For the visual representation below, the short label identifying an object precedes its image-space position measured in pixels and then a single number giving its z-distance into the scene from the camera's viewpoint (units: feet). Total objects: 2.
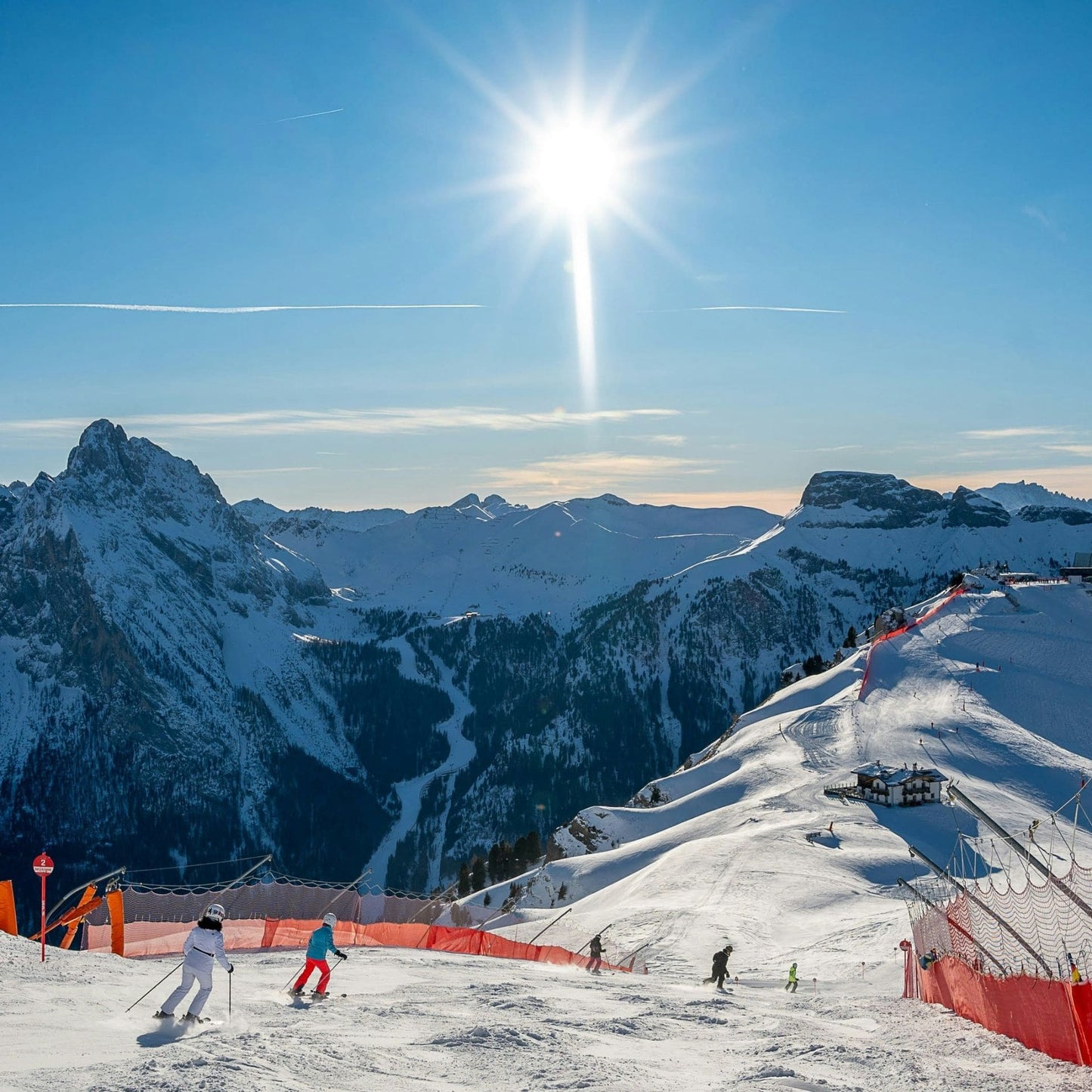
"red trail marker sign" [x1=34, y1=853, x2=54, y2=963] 71.67
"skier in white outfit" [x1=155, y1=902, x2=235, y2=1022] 47.01
